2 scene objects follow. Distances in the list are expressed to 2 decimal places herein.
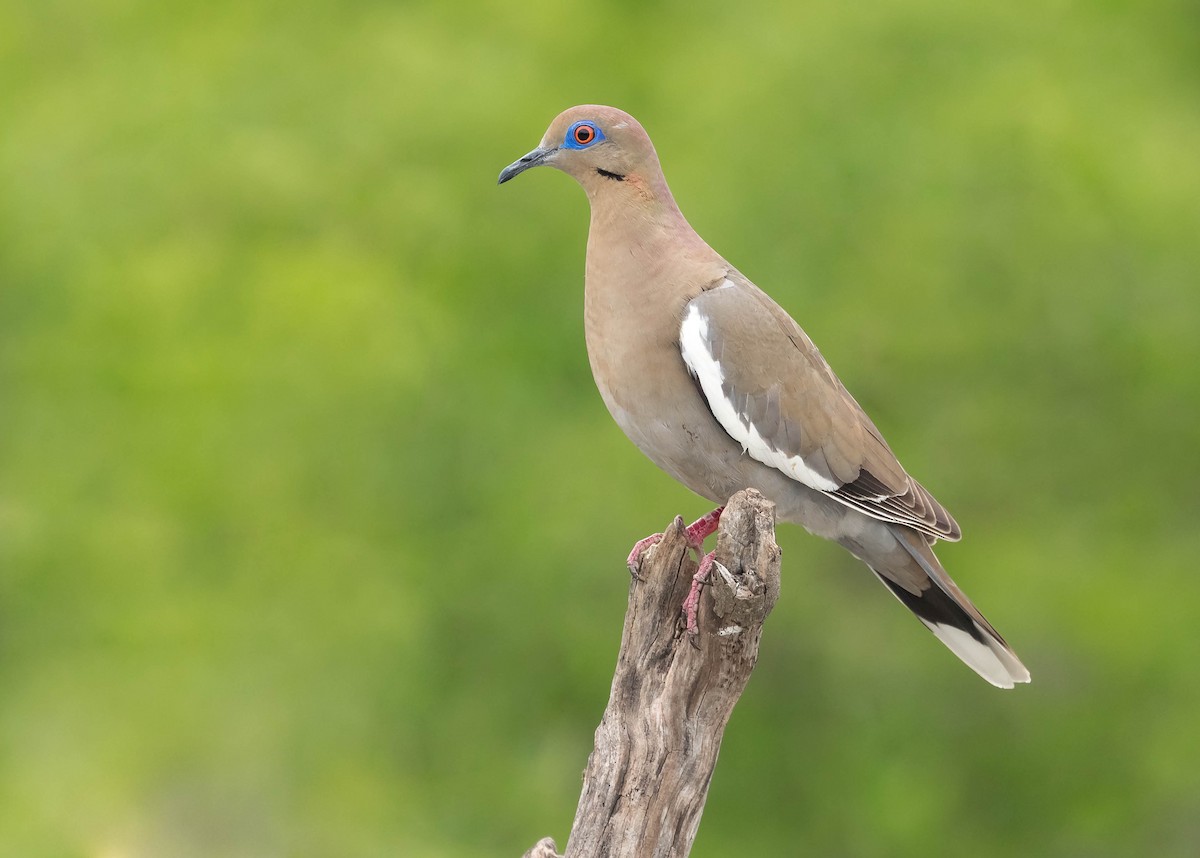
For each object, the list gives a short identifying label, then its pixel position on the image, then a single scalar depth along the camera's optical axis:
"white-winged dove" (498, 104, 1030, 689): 8.53
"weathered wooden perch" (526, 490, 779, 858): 7.42
